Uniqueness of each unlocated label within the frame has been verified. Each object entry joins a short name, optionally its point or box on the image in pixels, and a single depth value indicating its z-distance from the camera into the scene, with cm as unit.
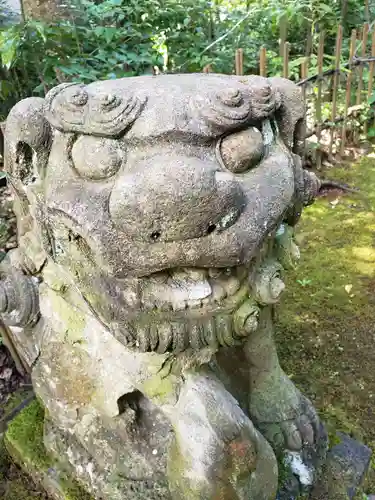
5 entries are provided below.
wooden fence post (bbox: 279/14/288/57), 363
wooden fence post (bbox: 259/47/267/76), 268
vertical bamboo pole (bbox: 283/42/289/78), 289
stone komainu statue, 68
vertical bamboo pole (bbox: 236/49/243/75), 260
